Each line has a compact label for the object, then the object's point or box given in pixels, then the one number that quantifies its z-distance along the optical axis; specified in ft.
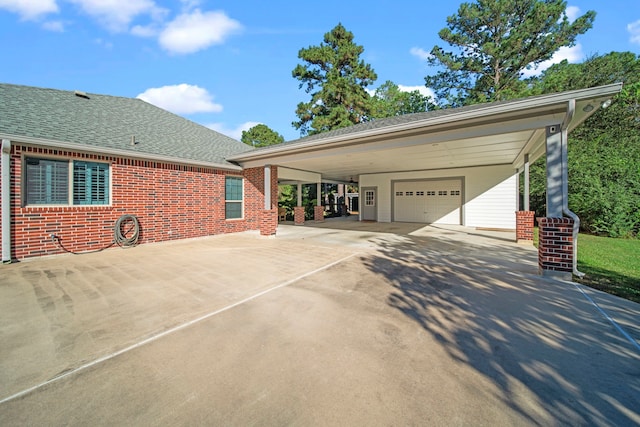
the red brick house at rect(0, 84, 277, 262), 19.30
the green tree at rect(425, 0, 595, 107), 55.26
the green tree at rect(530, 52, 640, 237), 33.24
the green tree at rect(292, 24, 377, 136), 76.95
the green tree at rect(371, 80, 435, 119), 79.97
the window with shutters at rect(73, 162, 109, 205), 21.81
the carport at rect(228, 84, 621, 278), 15.12
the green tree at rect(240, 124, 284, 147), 113.27
